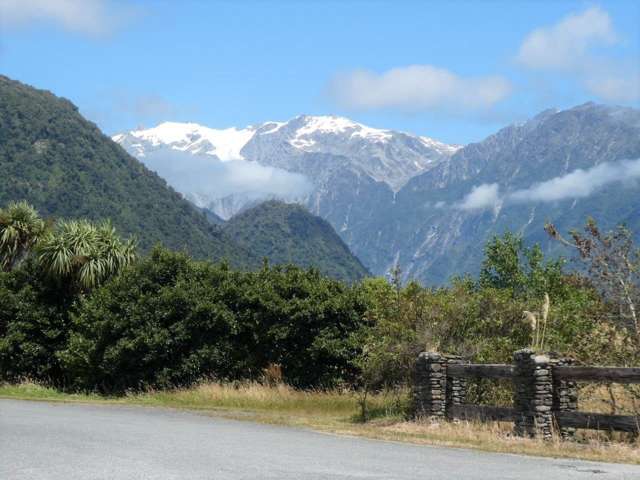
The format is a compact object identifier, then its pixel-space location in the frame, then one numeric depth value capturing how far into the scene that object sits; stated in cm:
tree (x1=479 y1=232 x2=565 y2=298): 5184
